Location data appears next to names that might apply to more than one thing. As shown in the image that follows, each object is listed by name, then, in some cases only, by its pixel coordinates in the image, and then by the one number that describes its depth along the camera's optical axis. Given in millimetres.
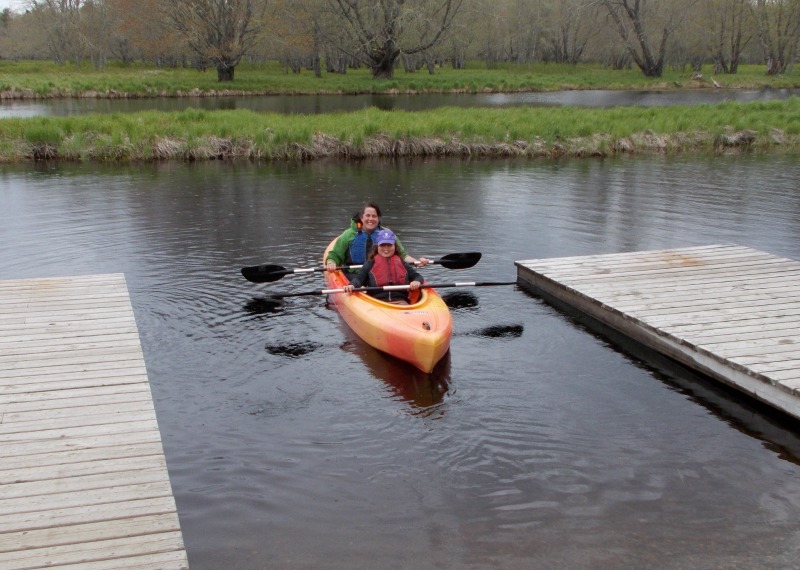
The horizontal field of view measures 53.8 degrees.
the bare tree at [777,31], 53875
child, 9820
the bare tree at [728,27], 55938
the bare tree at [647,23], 51219
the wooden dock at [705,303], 7500
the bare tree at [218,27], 45156
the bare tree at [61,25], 59344
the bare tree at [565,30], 64312
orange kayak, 8078
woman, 10508
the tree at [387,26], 44000
